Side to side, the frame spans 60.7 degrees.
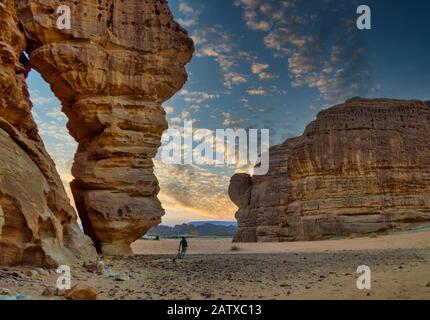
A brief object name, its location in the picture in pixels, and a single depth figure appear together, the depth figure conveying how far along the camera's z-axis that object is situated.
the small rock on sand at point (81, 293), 6.51
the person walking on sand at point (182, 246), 19.64
